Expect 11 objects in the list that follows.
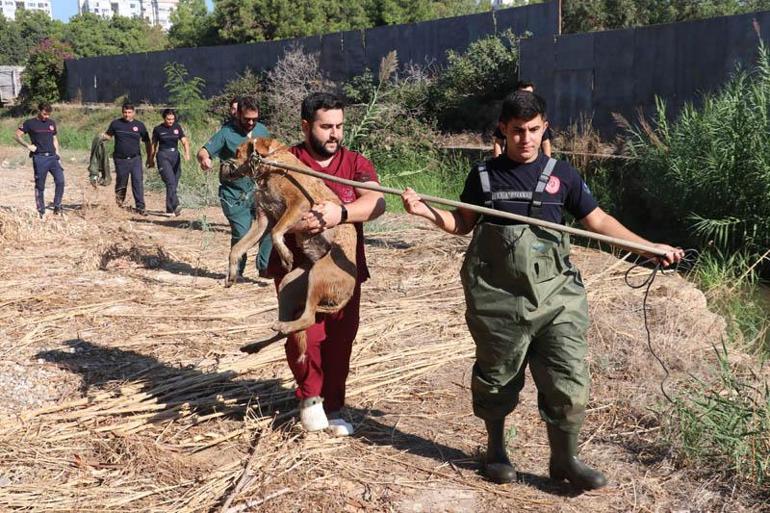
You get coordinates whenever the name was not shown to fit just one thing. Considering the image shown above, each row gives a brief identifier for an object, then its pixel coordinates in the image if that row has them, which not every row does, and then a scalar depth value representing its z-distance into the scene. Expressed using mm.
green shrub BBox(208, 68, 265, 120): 24625
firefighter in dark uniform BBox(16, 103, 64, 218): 12555
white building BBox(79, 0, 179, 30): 185500
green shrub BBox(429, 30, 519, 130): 18031
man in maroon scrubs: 4211
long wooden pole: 3598
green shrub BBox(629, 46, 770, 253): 9703
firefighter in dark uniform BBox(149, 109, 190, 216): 13234
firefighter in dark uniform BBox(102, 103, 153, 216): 13328
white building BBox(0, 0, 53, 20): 170150
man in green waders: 3676
